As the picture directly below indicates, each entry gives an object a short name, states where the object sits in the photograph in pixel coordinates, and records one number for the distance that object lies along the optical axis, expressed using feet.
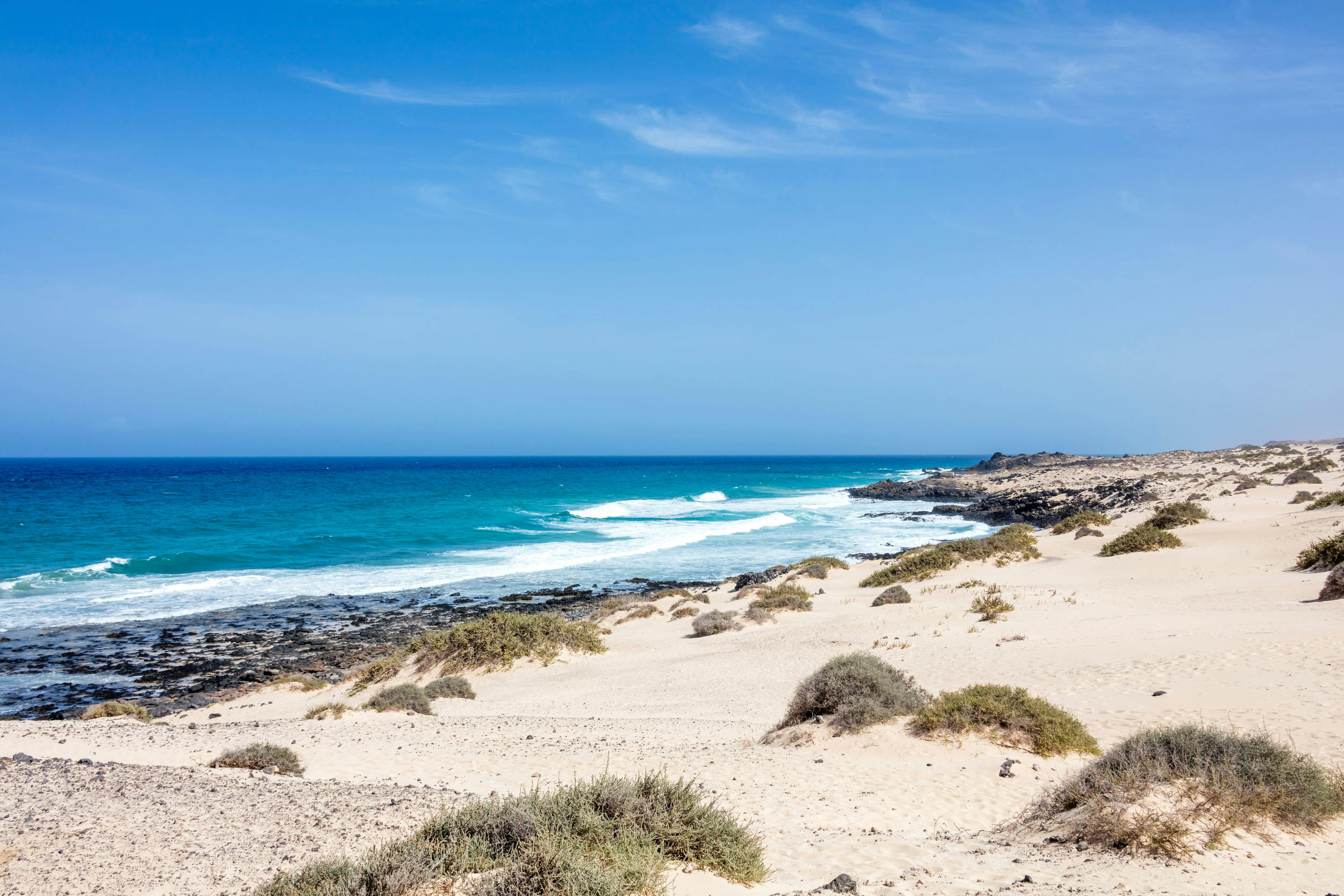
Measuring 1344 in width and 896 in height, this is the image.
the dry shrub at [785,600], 71.46
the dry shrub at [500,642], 56.85
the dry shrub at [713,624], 65.57
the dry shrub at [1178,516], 87.51
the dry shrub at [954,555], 79.46
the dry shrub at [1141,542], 77.92
